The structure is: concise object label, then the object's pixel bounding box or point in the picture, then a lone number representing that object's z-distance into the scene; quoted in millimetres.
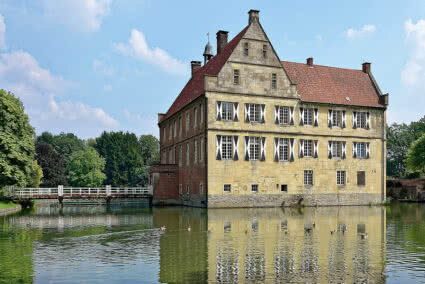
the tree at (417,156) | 67625
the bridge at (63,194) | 45906
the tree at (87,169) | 82875
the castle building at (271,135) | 41281
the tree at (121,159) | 91875
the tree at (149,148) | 95188
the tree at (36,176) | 58919
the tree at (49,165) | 77875
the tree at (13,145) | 39594
